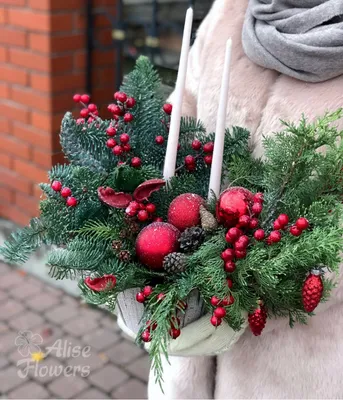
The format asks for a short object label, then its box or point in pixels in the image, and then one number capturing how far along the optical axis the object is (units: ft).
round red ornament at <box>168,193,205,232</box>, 3.48
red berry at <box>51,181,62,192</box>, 3.63
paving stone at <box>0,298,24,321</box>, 10.05
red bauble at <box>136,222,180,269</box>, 3.33
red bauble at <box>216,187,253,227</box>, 3.26
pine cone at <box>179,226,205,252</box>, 3.39
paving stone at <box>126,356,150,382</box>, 8.95
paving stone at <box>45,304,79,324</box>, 10.06
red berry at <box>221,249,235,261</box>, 3.16
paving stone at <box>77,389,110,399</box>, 8.43
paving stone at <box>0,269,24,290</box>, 10.98
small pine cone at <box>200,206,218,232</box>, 3.42
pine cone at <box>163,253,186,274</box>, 3.29
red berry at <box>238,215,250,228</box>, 3.20
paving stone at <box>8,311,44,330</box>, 9.76
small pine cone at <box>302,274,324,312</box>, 3.21
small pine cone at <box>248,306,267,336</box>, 3.54
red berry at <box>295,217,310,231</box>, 3.05
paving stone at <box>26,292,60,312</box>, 10.36
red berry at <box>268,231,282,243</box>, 3.08
